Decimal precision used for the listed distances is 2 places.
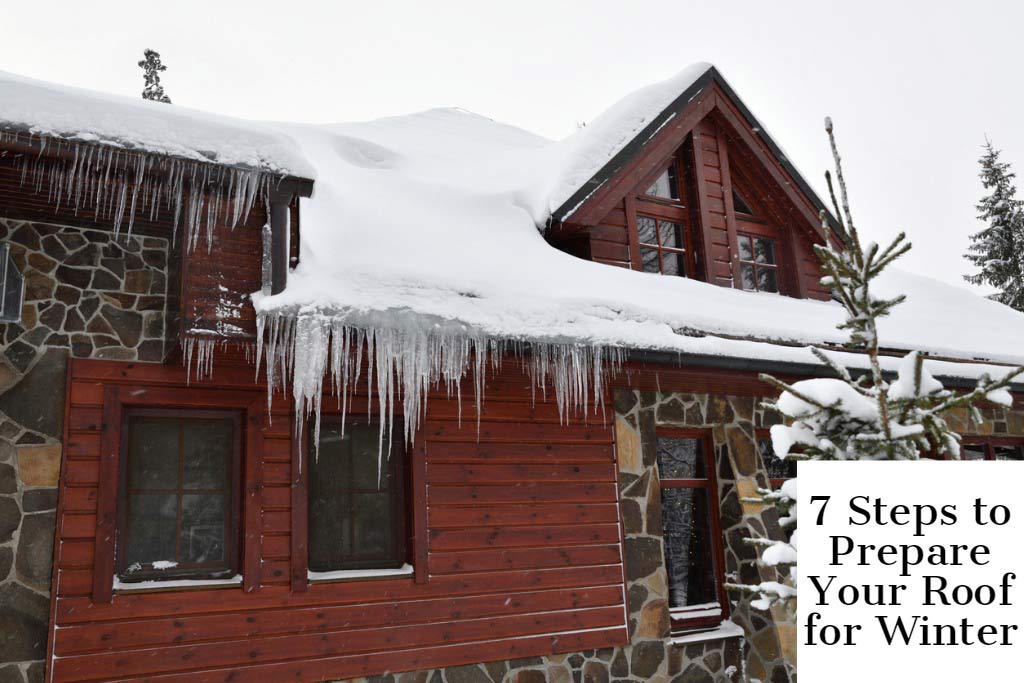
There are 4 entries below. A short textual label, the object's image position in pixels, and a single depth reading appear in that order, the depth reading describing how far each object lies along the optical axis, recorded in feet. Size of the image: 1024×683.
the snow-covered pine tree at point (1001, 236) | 58.18
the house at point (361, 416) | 16.19
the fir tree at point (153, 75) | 47.78
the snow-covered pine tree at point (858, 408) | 10.82
